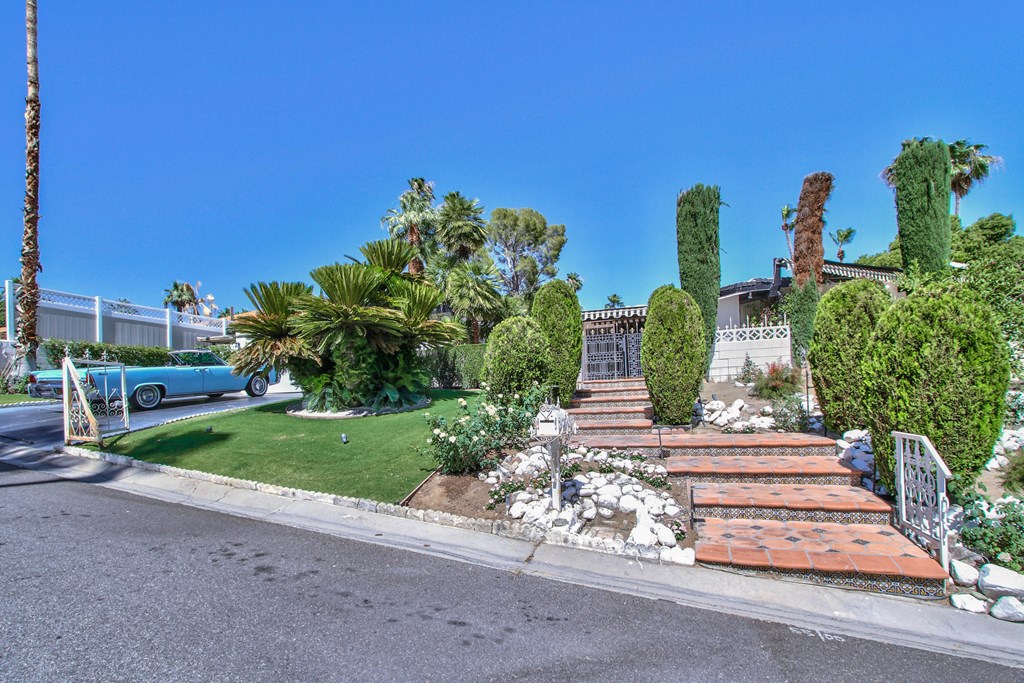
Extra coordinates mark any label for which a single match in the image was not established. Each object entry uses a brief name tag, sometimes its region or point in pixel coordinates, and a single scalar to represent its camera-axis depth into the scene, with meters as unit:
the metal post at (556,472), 4.73
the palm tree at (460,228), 21.70
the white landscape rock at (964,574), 3.53
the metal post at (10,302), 19.09
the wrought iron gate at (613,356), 13.91
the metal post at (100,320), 23.09
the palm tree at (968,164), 25.27
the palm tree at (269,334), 10.32
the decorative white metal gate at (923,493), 3.66
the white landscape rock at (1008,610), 3.17
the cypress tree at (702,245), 13.95
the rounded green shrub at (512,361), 7.72
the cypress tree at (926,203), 13.80
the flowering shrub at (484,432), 5.92
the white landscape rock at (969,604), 3.31
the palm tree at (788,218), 34.08
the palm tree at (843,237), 38.97
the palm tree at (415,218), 23.05
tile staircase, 3.67
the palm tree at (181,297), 44.94
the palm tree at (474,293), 19.94
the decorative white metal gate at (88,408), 7.77
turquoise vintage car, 11.09
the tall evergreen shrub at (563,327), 9.31
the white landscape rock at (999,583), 3.30
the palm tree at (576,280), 36.76
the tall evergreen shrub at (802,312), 13.98
